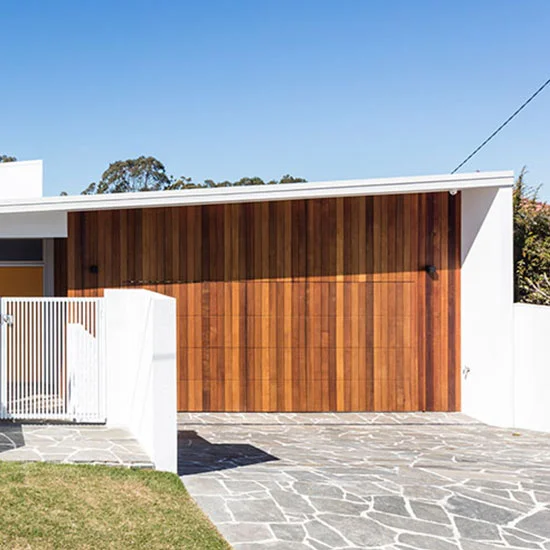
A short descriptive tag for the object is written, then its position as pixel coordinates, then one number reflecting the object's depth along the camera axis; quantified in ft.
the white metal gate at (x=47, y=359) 26.76
